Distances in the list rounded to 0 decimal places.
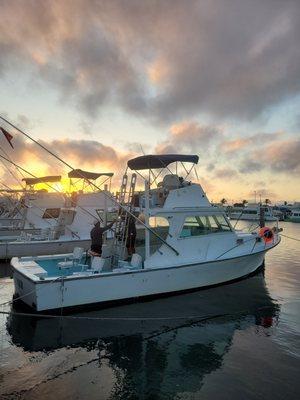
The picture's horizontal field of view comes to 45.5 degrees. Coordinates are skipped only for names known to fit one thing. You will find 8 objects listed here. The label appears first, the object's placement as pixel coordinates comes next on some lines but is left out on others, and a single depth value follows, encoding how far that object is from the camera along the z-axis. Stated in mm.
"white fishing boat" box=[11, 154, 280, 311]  10531
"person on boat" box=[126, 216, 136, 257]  12750
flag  12188
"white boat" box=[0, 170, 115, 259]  20062
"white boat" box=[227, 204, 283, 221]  82425
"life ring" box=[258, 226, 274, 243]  14911
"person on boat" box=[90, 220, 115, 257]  12570
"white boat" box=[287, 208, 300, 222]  87562
